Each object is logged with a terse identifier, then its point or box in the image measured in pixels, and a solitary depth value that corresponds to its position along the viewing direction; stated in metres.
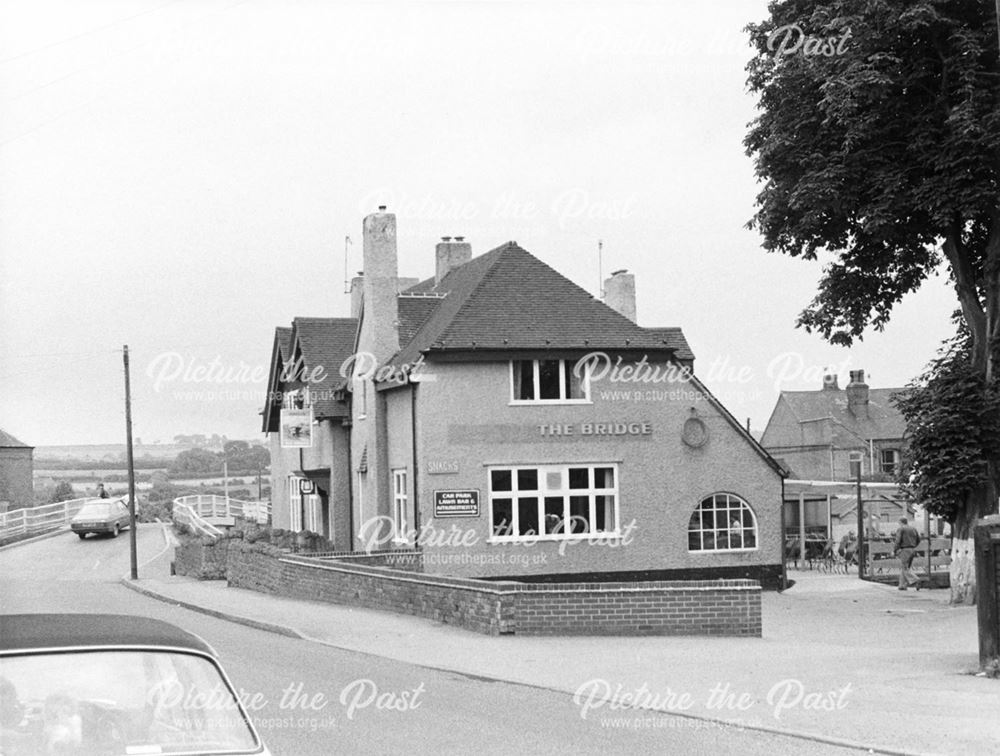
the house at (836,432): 72.75
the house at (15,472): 66.75
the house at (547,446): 28.53
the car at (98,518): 53.53
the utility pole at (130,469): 39.06
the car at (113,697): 5.91
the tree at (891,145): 24.14
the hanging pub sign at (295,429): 35.59
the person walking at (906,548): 28.38
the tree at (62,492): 71.19
